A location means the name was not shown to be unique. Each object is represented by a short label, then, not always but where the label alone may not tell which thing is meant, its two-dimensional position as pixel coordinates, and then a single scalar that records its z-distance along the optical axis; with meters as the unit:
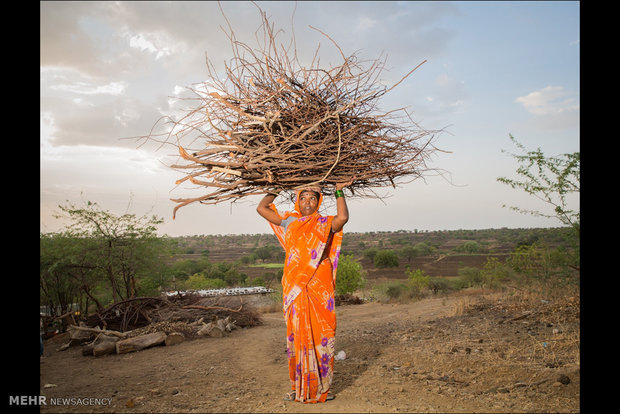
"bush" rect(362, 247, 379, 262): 43.20
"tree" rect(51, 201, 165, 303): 12.34
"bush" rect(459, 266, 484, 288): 20.05
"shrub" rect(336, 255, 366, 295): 15.91
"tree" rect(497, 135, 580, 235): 8.39
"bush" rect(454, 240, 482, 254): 49.25
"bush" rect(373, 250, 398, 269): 38.34
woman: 4.11
